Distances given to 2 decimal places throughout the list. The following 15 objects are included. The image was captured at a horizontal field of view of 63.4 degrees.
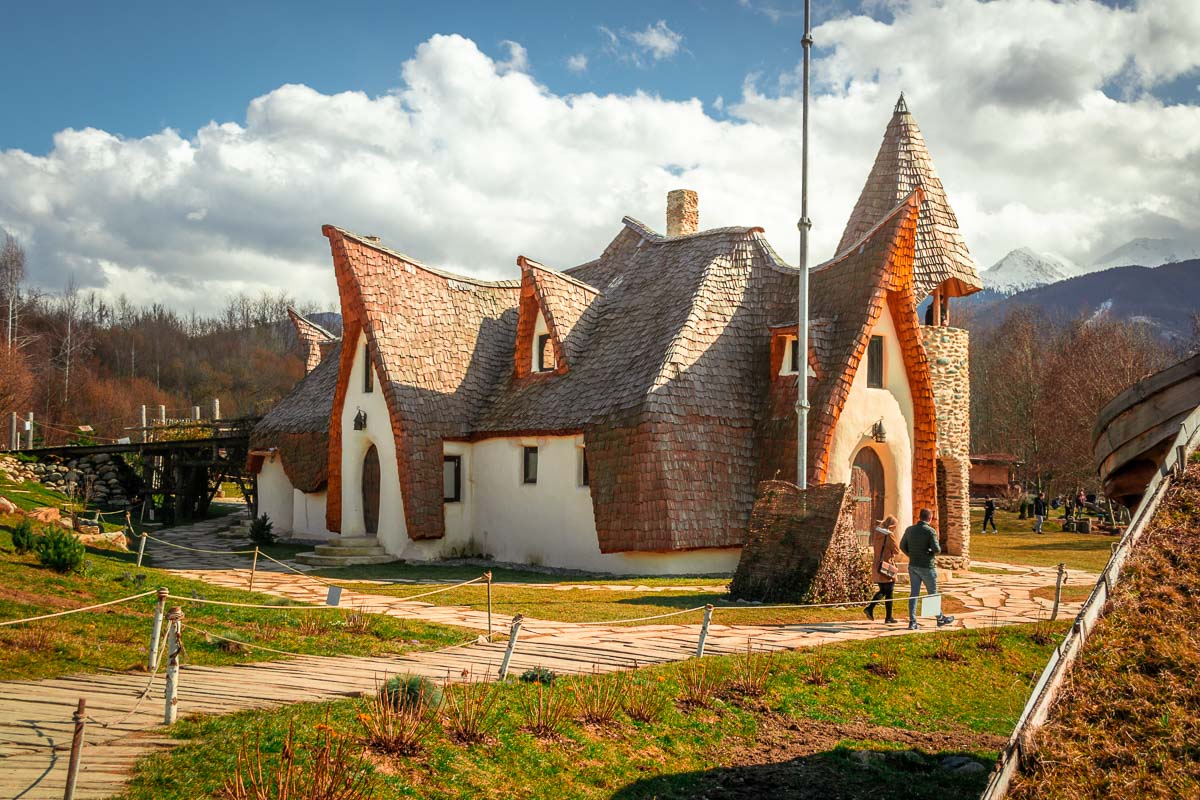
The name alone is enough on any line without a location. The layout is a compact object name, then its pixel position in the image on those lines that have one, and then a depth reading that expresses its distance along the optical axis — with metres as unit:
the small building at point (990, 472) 47.75
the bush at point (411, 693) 7.63
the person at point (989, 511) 34.78
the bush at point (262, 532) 26.67
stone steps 22.30
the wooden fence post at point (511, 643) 9.14
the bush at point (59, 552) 13.36
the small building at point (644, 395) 20.03
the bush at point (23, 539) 14.34
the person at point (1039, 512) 34.59
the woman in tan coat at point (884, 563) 13.78
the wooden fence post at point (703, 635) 10.55
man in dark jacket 13.25
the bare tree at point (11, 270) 57.84
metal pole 17.59
